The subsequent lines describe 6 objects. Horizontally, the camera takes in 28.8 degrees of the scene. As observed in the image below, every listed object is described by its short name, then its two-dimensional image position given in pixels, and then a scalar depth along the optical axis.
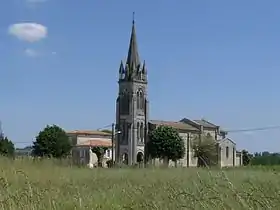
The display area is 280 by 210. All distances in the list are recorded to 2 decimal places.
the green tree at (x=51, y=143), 81.69
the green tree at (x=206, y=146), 107.34
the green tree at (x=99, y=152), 86.50
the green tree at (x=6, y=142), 50.39
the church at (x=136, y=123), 105.44
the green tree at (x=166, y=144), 97.44
